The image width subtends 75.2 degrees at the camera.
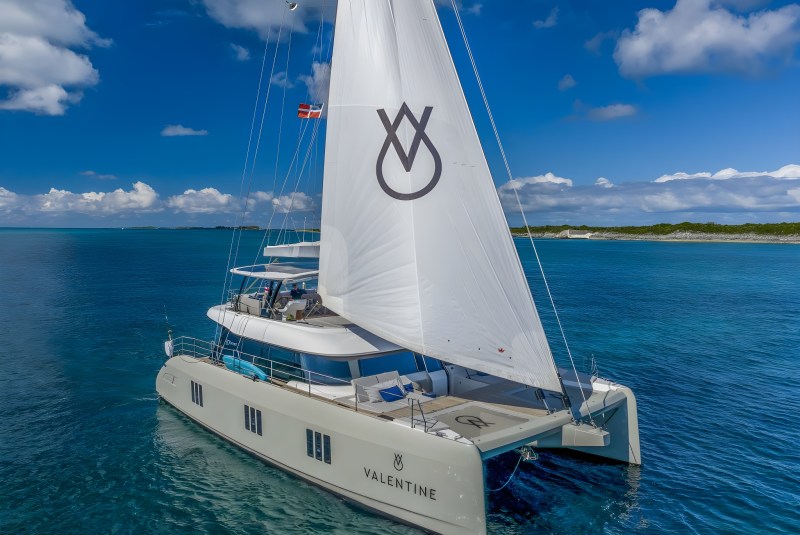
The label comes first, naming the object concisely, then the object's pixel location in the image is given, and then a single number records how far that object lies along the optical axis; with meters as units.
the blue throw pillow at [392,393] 12.95
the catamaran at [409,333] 10.98
